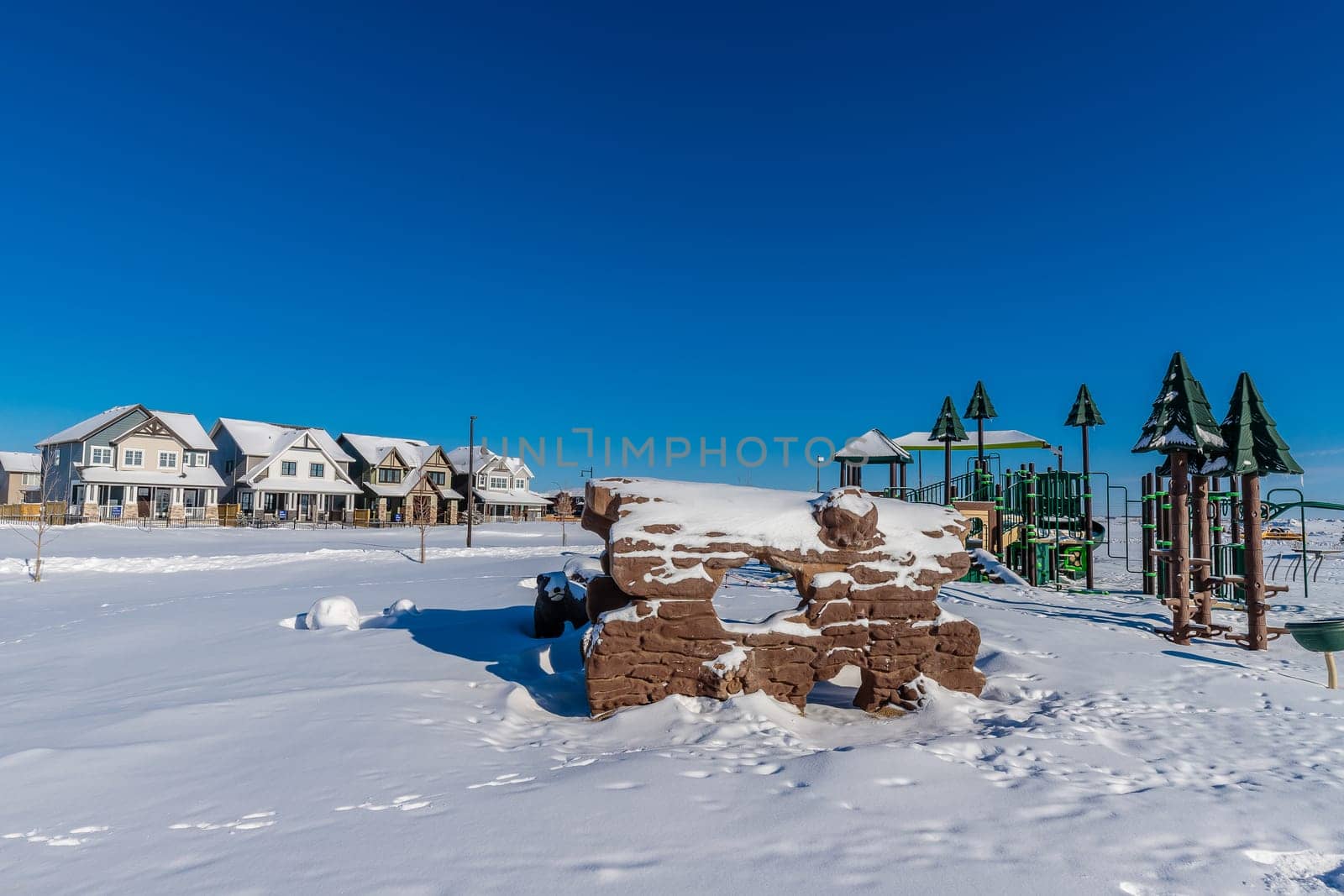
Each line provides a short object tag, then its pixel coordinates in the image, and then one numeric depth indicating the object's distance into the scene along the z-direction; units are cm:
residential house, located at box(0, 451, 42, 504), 5569
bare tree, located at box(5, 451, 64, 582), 1916
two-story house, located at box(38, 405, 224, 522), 4059
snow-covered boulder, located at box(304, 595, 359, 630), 1009
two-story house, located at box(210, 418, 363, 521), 4600
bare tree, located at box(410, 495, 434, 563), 5225
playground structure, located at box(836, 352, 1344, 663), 1099
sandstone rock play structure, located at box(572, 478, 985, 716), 644
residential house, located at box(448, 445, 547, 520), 5738
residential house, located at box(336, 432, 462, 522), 5144
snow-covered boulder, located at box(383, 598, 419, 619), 1098
